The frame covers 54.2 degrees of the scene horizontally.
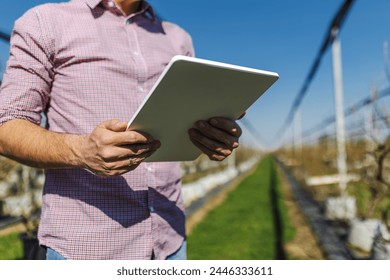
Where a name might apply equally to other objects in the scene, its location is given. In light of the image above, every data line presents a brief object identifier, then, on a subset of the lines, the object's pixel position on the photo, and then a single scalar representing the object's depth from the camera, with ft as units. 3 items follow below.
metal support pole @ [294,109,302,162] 62.47
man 3.16
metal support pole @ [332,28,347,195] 19.13
